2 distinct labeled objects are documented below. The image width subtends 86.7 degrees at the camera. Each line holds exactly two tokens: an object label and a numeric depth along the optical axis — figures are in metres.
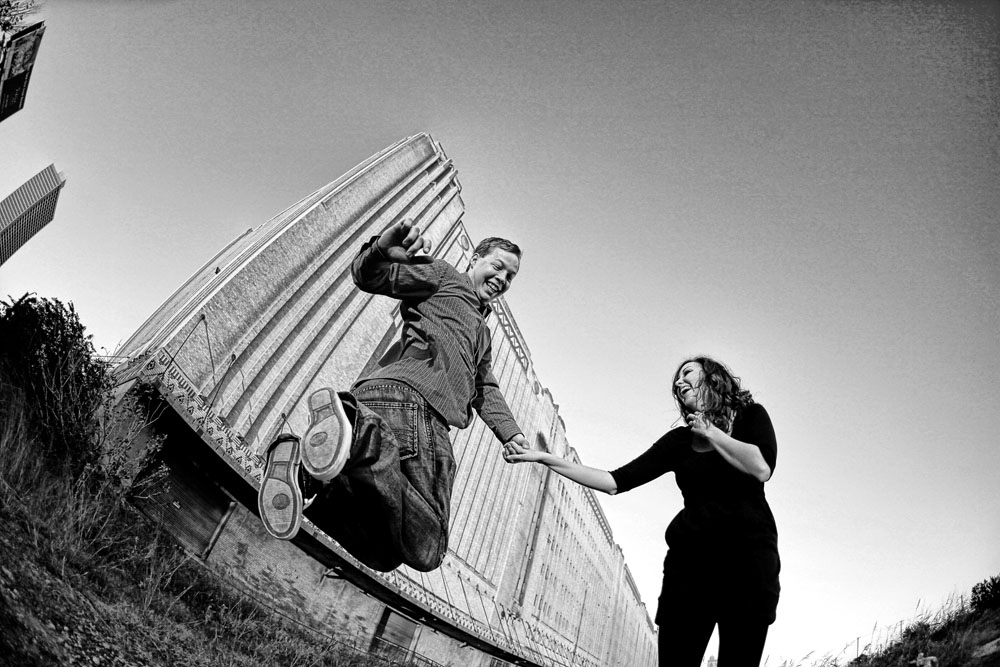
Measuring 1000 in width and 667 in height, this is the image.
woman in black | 1.45
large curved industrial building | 12.59
